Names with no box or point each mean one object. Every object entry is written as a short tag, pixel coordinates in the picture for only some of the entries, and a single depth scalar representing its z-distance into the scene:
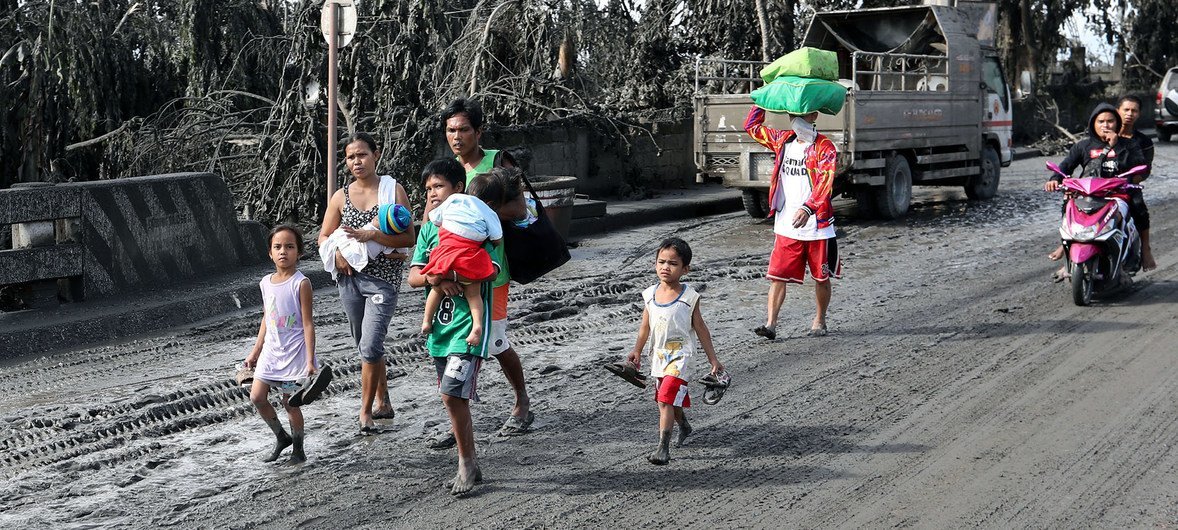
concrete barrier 8.71
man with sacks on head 7.80
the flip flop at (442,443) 5.62
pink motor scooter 8.73
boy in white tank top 5.28
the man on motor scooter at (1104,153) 8.98
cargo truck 14.30
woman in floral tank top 5.84
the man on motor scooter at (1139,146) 8.98
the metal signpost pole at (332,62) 10.91
